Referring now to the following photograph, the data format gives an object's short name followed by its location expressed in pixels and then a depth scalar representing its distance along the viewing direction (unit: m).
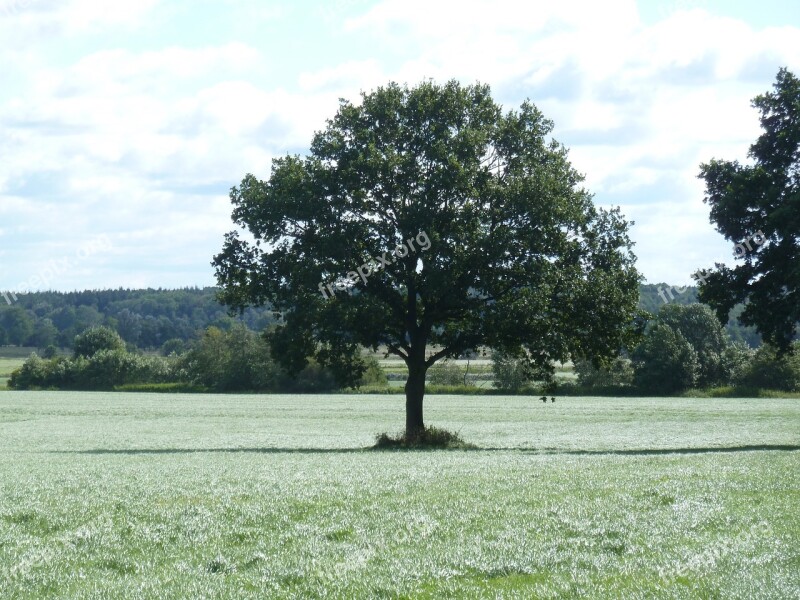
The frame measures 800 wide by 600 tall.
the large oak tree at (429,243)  36.59
